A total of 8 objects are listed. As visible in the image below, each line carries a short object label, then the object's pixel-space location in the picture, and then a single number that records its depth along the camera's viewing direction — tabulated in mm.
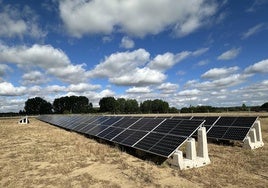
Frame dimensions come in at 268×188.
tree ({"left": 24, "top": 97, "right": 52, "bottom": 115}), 119963
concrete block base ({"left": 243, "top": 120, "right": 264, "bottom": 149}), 10208
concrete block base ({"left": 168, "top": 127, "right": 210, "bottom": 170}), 7372
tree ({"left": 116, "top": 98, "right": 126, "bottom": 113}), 93670
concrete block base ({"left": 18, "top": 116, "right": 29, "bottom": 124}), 37217
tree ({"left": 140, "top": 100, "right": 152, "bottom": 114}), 77876
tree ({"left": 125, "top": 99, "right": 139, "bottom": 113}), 90639
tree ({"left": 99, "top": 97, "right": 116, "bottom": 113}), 96117
